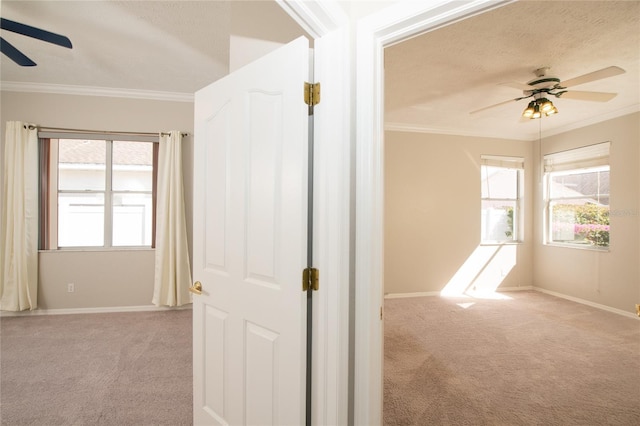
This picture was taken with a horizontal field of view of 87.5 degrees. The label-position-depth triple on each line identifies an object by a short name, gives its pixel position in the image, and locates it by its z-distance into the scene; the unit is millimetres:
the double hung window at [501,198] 5578
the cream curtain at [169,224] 4078
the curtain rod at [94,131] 3863
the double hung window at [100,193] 4059
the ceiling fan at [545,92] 3023
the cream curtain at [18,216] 3746
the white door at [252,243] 1350
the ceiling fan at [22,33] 2049
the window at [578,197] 4656
